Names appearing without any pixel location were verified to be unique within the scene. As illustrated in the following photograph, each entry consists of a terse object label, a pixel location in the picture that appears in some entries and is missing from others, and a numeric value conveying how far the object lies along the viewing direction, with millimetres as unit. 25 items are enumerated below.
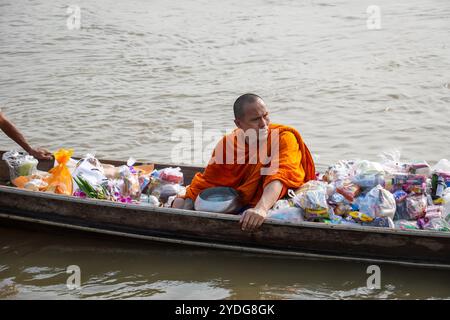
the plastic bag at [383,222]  4859
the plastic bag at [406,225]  4887
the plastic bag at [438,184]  5121
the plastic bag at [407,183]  5051
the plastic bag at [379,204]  4852
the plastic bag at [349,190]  5098
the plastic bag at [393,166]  5392
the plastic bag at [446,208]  4841
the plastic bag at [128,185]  5848
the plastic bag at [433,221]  4785
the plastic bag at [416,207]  4949
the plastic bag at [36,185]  5969
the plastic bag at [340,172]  5407
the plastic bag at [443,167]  5259
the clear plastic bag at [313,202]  4949
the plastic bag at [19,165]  6301
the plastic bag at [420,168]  5293
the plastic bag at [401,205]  5016
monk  4961
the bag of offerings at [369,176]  5191
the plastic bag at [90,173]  5789
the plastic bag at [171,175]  6066
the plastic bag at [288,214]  5004
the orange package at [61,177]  5801
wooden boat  4809
